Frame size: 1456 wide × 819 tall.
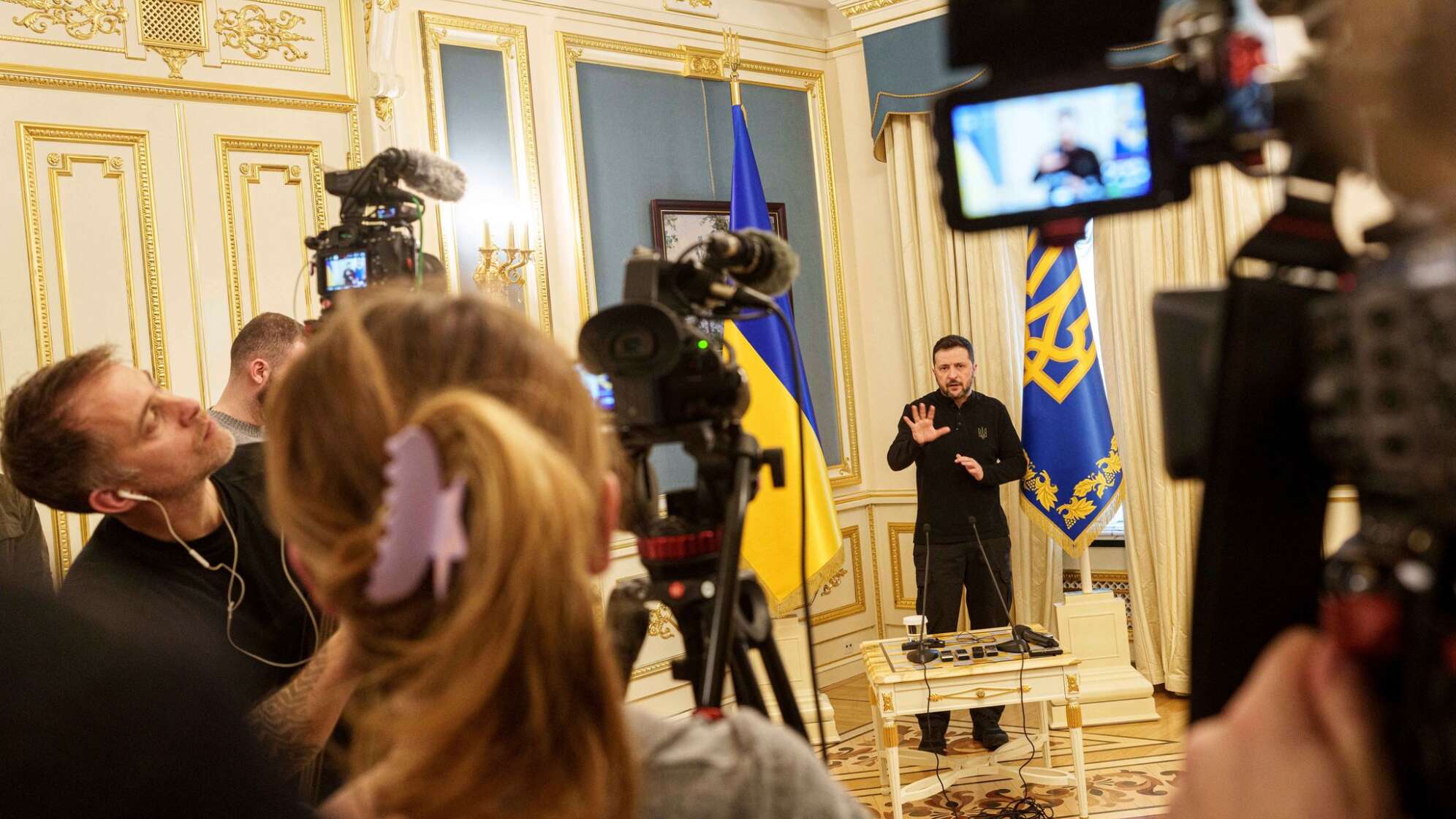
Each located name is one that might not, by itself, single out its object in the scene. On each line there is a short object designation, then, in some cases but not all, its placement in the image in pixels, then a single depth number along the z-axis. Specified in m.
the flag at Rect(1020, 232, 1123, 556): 4.68
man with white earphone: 1.64
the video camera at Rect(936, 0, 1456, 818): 0.48
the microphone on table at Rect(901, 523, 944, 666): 3.62
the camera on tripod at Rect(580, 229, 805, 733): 1.30
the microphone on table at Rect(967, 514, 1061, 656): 3.62
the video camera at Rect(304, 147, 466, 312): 1.77
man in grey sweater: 2.99
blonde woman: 0.73
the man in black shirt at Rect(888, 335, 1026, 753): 4.52
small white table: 3.52
